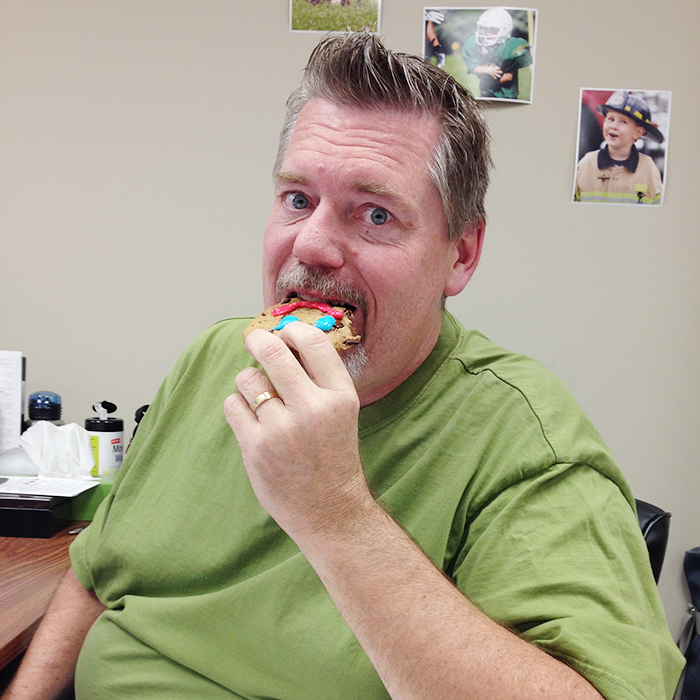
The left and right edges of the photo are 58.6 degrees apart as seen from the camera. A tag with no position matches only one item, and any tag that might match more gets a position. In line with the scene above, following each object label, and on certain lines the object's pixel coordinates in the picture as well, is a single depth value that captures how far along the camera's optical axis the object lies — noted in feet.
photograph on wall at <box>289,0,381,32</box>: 6.21
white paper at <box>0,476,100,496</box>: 5.11
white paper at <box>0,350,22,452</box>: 5.80
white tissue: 5.61
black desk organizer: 4.96
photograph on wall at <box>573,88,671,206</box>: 6.14
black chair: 3.92
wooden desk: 3.65
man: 2.44
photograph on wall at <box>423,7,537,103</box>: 6.13
